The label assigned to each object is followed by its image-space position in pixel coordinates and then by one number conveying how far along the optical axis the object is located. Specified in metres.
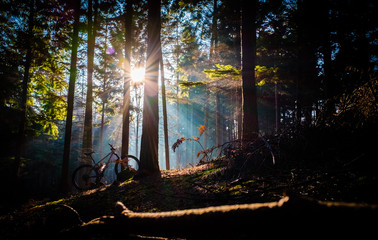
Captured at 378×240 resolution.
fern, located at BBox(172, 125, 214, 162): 5.15
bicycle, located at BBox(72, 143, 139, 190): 6.50
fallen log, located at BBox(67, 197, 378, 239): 0.86
